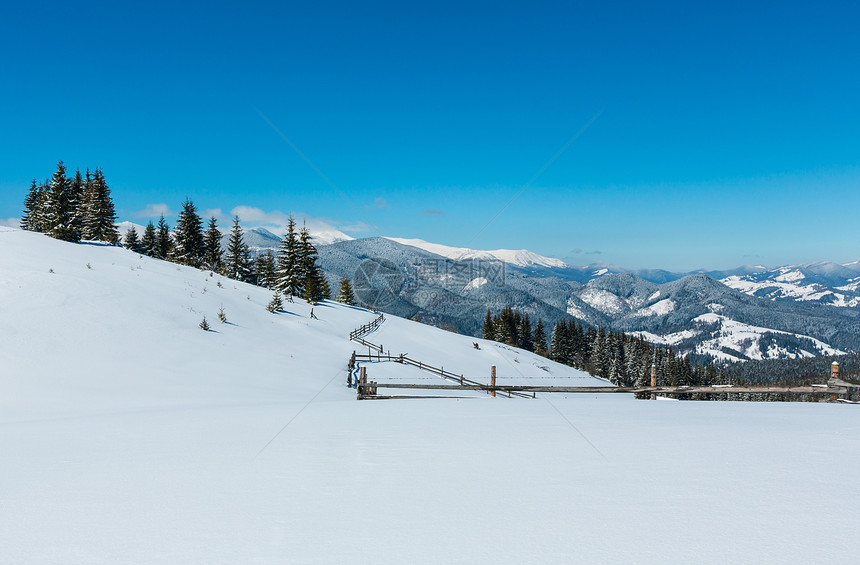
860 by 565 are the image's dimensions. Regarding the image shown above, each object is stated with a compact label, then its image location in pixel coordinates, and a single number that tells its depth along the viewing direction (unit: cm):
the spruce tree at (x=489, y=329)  8442
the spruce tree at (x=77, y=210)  4619
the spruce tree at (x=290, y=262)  5441
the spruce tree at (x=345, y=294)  7088
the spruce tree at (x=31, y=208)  6488
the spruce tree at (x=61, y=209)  4397
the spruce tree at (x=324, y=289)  6394
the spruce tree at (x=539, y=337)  8912
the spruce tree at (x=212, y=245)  6181
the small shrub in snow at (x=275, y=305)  3449
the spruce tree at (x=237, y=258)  5965
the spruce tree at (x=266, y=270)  6575
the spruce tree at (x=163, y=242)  6544
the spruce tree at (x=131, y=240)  6156
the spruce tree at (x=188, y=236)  5878
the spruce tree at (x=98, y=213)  5016
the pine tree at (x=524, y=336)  8719
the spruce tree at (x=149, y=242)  6500
